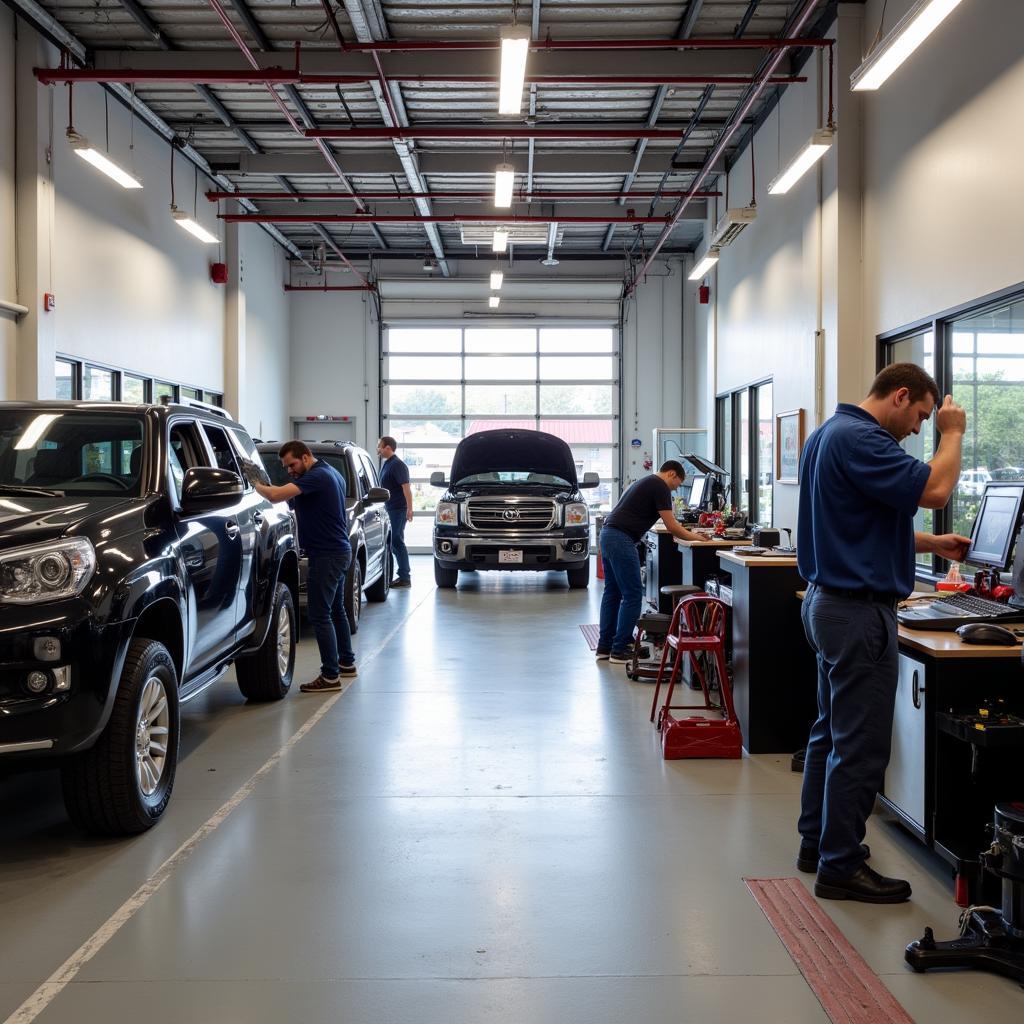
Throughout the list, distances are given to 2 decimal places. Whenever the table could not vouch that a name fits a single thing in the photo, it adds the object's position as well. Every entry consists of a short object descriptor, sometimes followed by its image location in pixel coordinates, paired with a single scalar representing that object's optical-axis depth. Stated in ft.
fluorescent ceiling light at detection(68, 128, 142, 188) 29.43
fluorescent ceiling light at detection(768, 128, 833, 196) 26.58
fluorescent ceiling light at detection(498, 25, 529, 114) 22.53
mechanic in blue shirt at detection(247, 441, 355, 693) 22.30
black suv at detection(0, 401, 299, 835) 11.38
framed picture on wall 34.96
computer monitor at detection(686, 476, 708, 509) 34.71
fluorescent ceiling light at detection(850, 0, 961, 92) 18.22
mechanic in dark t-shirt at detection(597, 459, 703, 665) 24.68
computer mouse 11.57
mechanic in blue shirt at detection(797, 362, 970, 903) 11.02
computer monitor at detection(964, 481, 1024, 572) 13.16
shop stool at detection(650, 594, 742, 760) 17.51
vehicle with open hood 40.52
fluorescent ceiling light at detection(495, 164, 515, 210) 34.09
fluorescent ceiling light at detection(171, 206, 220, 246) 39.63
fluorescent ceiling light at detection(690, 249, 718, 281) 41.32
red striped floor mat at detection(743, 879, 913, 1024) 9.05
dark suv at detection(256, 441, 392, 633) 31.14
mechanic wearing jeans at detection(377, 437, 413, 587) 44.16
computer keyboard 12.62
